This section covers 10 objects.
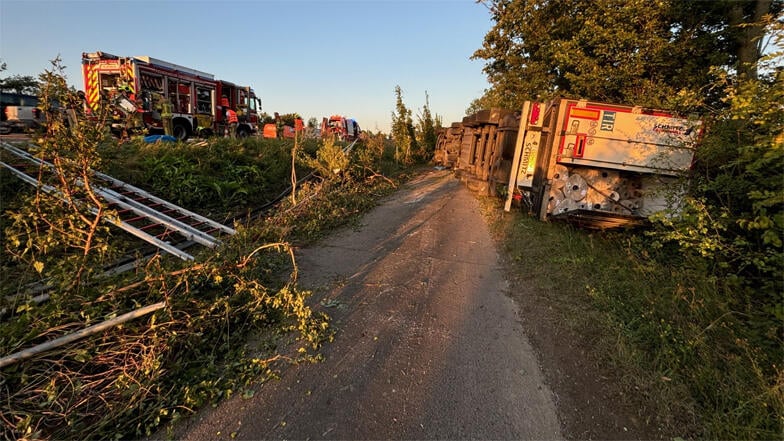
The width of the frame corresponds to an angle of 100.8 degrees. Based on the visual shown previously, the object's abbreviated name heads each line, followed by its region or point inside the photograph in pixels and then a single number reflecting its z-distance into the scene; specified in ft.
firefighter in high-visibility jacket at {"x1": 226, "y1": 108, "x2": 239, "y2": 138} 49.24
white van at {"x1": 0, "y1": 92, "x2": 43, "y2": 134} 48.32
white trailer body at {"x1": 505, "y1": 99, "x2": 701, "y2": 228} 15.38
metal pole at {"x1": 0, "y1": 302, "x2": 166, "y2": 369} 6.26
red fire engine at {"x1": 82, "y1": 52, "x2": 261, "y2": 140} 36.50
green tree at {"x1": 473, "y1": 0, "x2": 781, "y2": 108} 25.82
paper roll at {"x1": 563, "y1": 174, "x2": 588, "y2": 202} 17.25
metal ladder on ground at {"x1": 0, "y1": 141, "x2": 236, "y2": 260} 15.64
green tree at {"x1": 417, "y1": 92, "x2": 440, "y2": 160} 63.87
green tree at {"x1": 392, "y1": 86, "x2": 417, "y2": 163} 56.03
